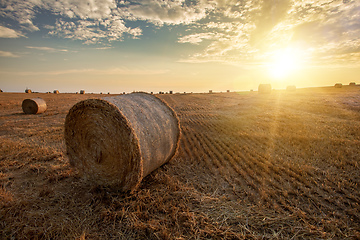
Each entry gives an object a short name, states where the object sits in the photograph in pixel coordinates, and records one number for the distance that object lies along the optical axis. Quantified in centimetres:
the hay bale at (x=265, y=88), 4112
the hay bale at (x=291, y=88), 4221
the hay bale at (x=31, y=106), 1568
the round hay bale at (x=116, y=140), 394
